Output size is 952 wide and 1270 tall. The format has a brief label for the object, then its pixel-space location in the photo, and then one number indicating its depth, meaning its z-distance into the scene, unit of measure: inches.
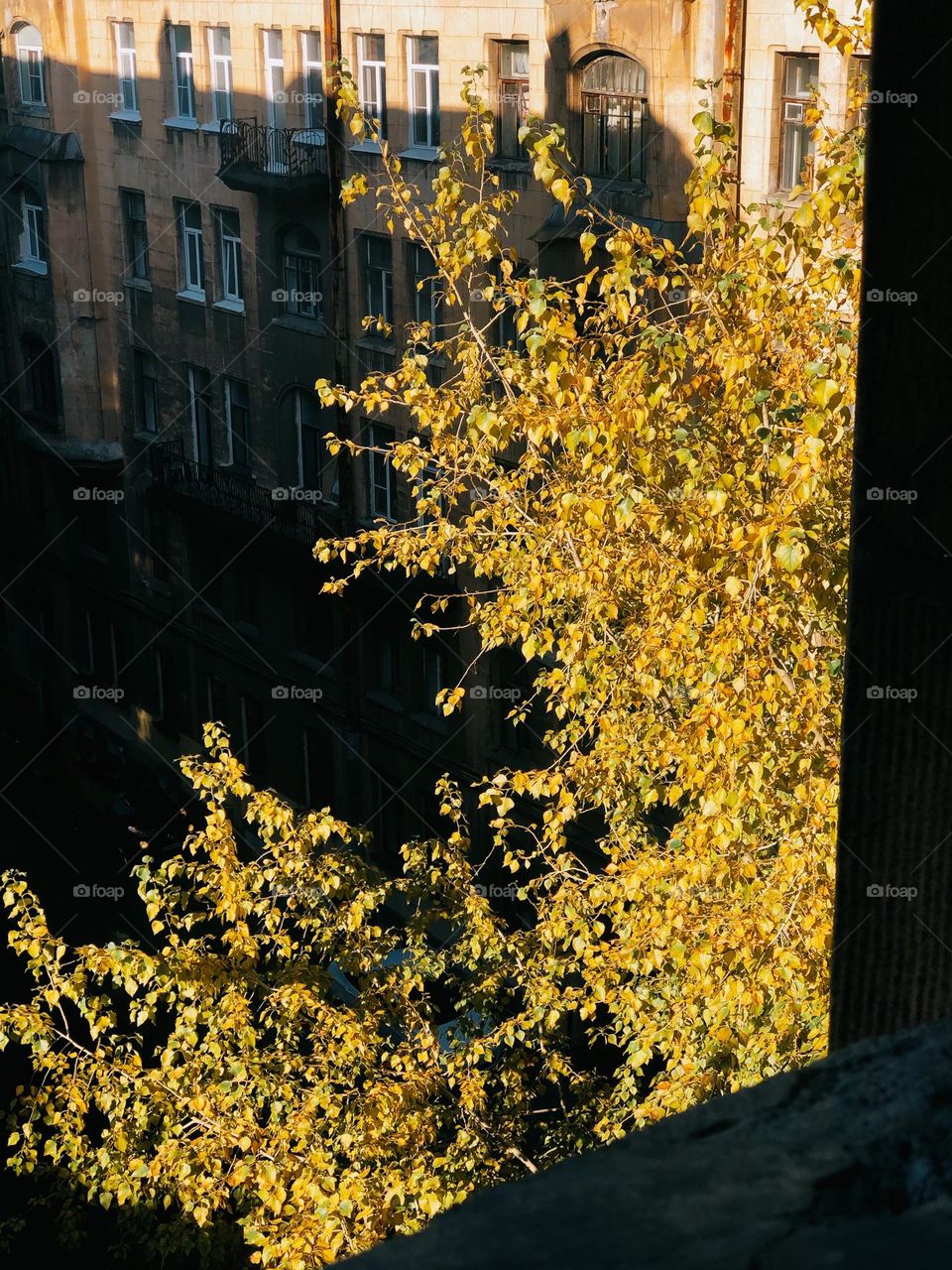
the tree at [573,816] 289.1
